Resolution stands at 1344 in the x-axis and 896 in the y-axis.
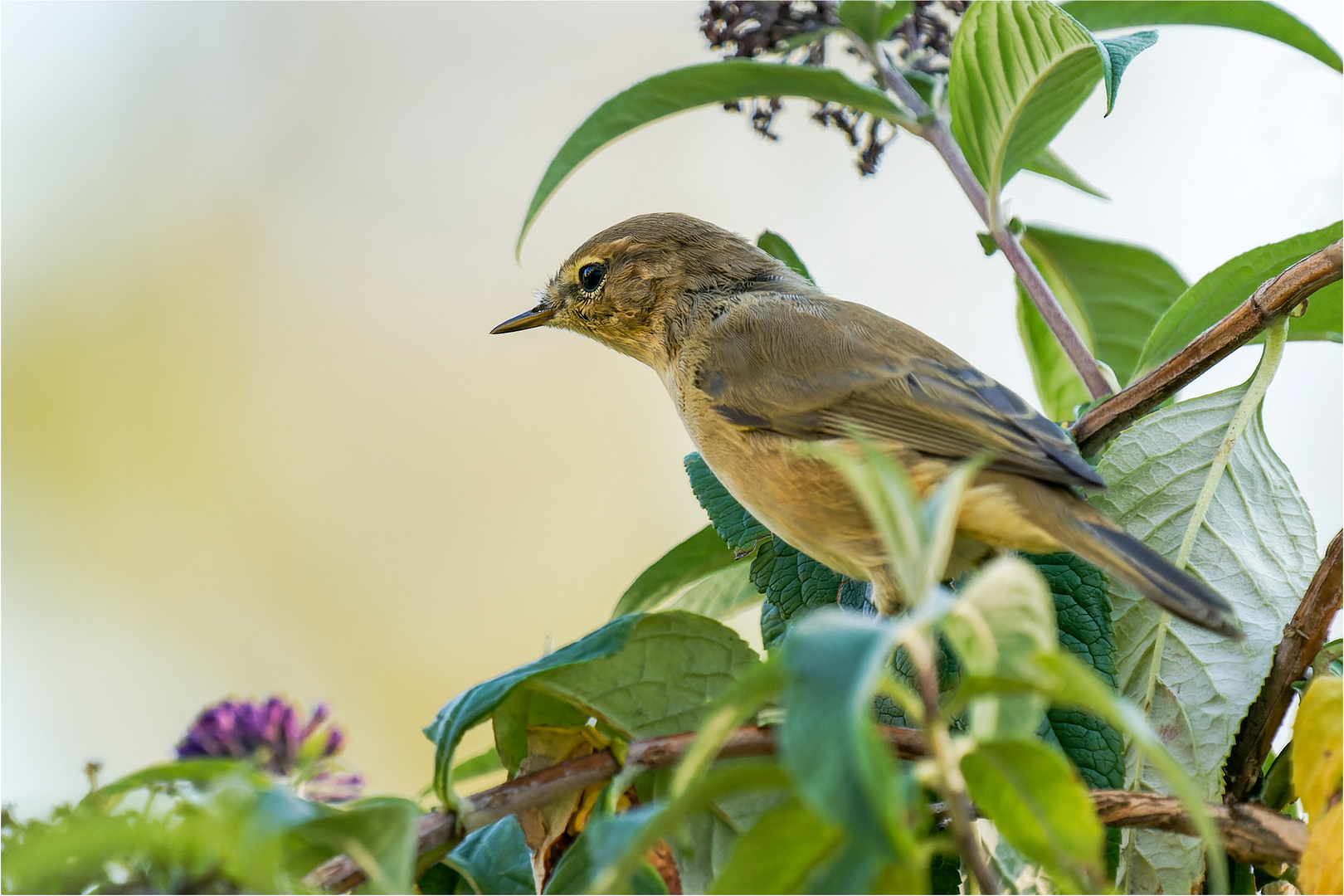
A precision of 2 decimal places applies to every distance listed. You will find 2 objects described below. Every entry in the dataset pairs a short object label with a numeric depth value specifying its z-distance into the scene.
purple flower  2.78
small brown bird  2.83
